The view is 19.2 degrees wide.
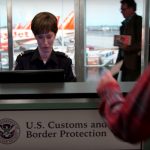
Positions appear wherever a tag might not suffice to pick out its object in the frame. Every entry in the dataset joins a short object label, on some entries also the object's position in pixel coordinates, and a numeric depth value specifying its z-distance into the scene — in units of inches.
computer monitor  84.6
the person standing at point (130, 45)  214.6
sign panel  76.9
